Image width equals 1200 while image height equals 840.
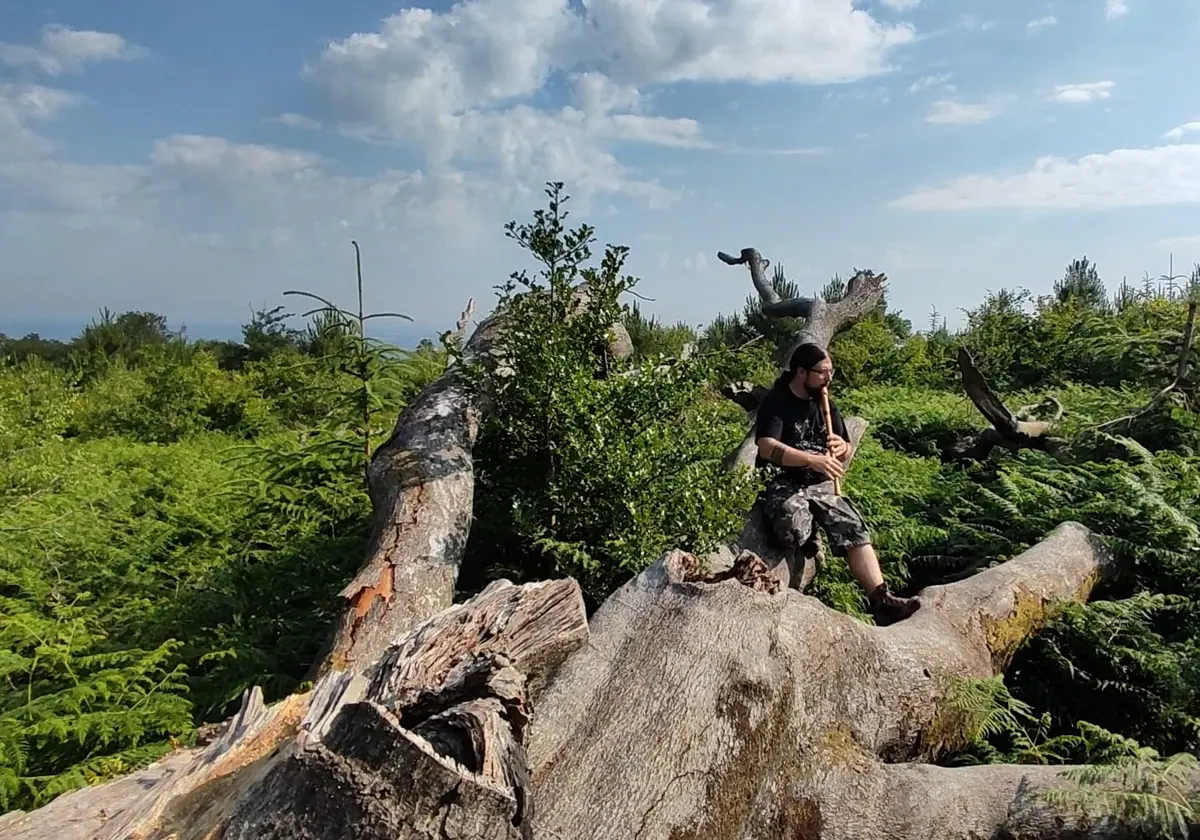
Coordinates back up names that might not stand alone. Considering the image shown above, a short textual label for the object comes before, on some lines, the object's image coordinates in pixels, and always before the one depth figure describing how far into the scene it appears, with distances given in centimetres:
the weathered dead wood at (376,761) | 218
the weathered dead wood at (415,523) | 411
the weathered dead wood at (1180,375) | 807
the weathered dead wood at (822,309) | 846
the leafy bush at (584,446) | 466
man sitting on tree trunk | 495
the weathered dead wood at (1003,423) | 849
